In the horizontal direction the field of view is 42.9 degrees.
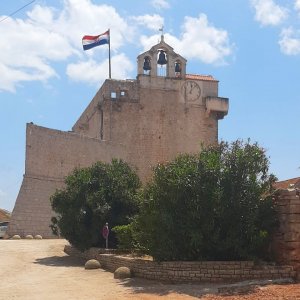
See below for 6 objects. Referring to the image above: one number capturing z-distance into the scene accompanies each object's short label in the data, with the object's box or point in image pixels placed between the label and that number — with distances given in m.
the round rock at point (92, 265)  11.27
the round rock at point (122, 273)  9.54
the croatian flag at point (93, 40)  25.15
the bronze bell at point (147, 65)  26.68
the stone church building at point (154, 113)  25.90
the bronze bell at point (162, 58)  26.92
